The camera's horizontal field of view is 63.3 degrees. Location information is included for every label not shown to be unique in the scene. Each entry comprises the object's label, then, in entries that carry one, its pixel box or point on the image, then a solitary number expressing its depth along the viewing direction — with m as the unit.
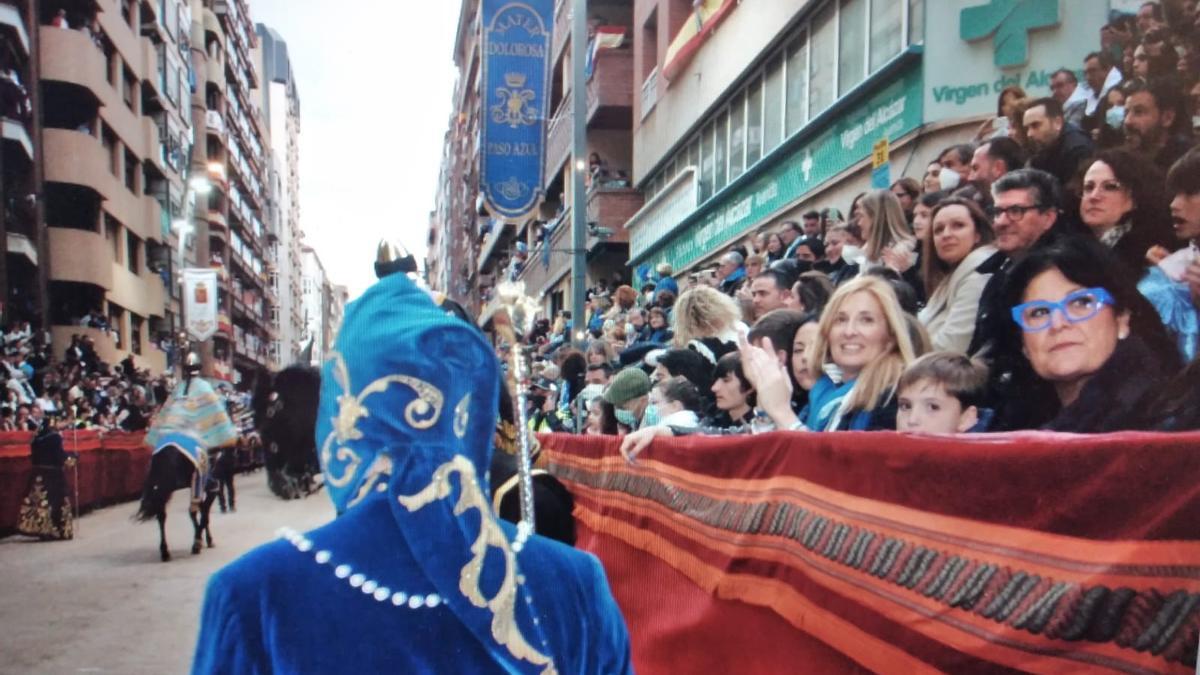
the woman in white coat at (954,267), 4.35
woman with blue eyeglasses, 2.74
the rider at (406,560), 1.59
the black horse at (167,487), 10.92
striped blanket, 11.35
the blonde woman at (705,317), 6.70
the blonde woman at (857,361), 3.60
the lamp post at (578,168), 13.91
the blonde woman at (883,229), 5.63
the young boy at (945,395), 3.19
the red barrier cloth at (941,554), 1.41
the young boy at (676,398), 5.72
